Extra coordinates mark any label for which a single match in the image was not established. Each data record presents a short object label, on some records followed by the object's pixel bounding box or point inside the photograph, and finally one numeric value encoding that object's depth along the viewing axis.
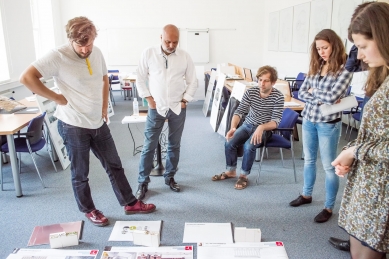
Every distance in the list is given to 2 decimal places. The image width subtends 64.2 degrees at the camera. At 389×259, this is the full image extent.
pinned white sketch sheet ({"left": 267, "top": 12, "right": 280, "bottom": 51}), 7.57
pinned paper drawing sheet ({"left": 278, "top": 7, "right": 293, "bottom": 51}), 6.81
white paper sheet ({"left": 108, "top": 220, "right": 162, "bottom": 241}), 2.19
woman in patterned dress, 1.06
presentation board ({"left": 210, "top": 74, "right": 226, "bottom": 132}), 4.75
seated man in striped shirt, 2.86
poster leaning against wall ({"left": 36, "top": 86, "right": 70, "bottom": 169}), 3.35
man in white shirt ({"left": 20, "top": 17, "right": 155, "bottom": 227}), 1.88
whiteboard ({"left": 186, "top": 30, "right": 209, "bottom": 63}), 8.28
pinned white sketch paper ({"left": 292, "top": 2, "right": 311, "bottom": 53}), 6.07
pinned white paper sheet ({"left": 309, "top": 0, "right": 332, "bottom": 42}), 5.34
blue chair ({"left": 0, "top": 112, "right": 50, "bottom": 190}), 2.95
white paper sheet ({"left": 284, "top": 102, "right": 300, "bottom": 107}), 3.68
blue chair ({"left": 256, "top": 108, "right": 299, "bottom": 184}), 3.01
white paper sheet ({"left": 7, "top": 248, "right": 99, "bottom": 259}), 1.97
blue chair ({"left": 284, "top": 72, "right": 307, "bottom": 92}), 5.73
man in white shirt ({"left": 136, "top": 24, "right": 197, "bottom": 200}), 2.62
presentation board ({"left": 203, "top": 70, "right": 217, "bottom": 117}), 6.08
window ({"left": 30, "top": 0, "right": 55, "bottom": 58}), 7.32
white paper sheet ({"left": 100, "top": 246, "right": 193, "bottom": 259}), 1.97
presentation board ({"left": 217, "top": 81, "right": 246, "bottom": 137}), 3.54
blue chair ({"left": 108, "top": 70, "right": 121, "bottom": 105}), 7.24
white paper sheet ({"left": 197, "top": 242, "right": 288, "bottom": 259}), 1.96
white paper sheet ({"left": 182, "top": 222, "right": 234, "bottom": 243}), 2.15
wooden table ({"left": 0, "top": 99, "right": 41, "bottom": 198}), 2.75
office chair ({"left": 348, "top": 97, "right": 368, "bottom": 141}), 3.91
